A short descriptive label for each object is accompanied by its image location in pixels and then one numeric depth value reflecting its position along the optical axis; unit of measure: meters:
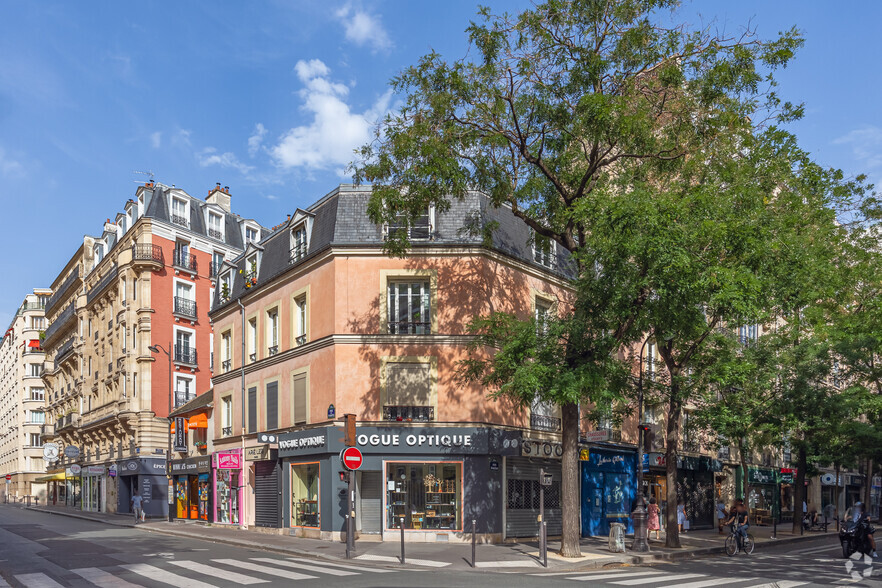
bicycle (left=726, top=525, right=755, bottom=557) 21.94
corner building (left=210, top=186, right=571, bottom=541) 23.12
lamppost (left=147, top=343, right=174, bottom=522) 37.78
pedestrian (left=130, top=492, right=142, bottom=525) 34.75
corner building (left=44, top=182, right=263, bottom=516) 43.12
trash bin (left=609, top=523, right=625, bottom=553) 20.61
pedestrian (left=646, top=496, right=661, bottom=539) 27.55
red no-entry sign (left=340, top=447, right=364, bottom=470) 19.67
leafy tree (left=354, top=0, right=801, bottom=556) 17.05
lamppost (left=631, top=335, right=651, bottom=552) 21.28
